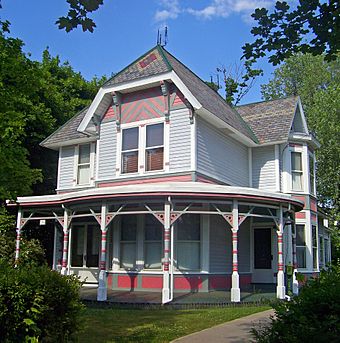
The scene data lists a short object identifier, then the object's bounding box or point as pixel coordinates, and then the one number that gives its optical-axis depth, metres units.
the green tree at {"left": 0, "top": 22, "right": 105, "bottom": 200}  10.84
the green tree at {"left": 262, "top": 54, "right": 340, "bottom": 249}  30.81
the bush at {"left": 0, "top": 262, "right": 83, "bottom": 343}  6.05
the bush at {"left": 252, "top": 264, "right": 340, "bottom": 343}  4.45
